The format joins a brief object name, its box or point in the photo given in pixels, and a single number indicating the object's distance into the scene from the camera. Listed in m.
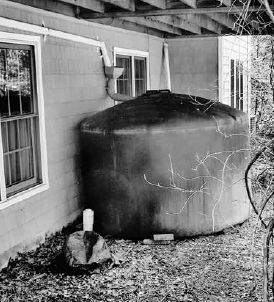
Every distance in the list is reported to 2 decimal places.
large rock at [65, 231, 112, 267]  5.65
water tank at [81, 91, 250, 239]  6.82
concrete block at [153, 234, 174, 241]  6.84
